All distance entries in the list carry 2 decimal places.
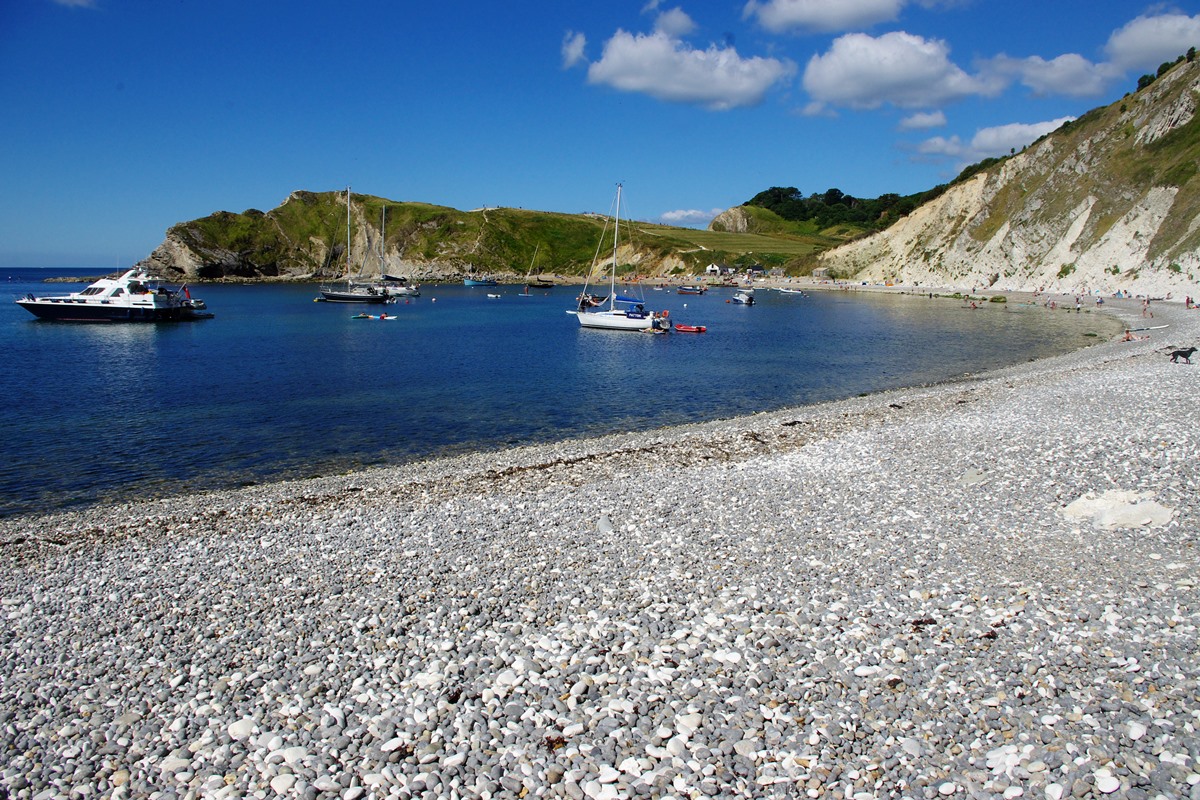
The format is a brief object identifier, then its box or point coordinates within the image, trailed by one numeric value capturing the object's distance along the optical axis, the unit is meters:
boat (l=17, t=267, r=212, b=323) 71.00
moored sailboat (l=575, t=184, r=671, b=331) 64.81
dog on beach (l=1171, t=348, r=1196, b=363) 32.90
